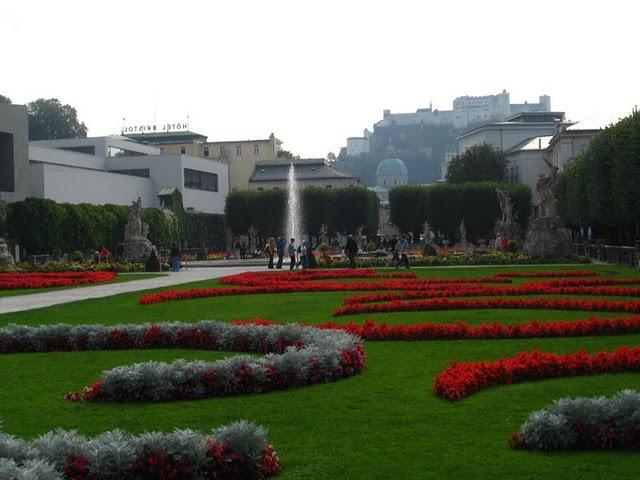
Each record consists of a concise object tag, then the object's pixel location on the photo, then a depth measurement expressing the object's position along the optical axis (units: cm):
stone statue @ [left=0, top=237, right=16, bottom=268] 4705
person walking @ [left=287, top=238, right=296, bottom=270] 4397
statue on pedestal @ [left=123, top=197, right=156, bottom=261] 5616
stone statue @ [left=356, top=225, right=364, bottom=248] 8504
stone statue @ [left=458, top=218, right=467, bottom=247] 8456
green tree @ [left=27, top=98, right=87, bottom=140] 11831
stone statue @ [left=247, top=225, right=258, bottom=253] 8894
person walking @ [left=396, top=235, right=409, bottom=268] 4116
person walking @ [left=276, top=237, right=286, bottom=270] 4653
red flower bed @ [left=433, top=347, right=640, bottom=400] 1065
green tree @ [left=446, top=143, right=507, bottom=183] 10848
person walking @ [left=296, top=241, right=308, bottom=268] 4369
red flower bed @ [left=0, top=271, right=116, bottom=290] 3272
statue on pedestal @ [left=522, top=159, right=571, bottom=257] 4675
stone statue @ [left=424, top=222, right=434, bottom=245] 8688
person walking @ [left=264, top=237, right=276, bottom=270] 4556
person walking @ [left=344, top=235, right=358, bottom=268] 4225
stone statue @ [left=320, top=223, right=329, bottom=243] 8900
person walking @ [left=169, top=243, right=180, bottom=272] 4538
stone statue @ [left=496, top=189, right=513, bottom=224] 6431
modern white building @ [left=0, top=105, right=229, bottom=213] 6406
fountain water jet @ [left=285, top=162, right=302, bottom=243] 8725
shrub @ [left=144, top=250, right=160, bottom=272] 4528
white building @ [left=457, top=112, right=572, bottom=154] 12669
